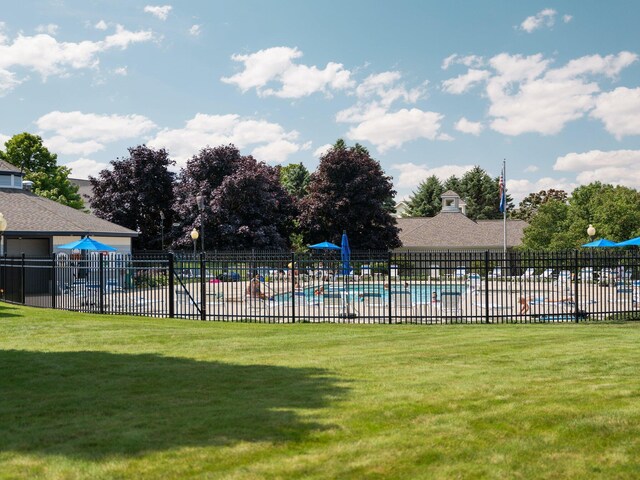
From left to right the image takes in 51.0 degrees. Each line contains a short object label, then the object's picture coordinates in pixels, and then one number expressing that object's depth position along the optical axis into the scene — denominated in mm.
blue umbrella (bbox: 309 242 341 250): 40400
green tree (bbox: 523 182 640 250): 44281
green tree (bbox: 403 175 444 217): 91438
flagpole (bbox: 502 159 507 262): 43531
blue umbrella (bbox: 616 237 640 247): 31888
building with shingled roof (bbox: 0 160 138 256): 33125
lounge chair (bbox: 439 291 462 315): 18725
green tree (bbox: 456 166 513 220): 95125
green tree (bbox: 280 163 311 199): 85938
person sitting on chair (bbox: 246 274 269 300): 19641
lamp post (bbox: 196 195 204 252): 37594
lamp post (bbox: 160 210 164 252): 54172
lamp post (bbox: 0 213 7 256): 20320
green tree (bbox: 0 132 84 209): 58625
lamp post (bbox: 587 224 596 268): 34472
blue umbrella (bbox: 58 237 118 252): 28844
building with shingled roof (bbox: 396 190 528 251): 65312
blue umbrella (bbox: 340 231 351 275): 29822
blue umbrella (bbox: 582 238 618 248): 34041
